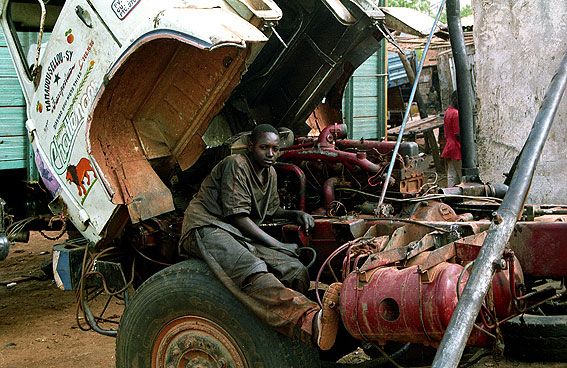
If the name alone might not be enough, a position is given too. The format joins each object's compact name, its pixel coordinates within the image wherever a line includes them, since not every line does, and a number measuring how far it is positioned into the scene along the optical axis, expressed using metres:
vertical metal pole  4.98
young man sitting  3.03
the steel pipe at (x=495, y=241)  2.14
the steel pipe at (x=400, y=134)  3.71
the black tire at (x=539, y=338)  3.78
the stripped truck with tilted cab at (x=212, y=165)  2.91
